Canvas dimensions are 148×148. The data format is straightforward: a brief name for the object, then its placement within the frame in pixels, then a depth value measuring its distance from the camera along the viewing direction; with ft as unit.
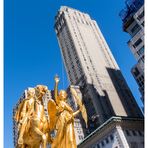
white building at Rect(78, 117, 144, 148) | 98.10
